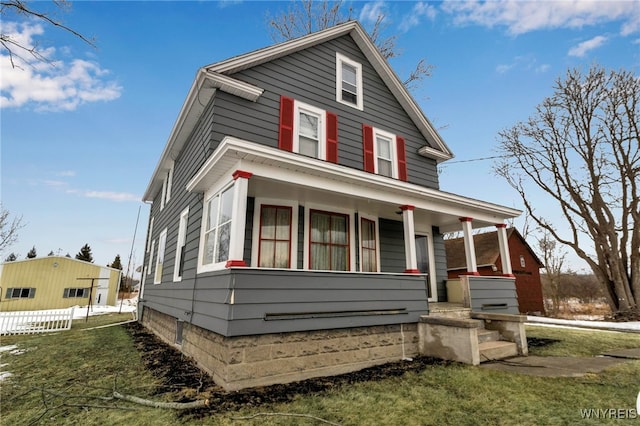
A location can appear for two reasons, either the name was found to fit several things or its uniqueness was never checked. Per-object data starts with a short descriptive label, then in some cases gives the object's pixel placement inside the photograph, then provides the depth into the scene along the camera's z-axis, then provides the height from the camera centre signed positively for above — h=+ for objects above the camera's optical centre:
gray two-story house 4.63 +1.44
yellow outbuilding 21.52 -0.77
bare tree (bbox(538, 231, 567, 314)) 23.34 +1.78
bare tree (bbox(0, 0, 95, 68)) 3.52 +3.04
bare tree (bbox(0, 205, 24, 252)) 26.47 +3.99
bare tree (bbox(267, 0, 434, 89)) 14.46 +12.32
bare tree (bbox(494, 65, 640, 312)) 15.02 +6.37
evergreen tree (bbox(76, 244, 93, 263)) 44.40 +2.87
